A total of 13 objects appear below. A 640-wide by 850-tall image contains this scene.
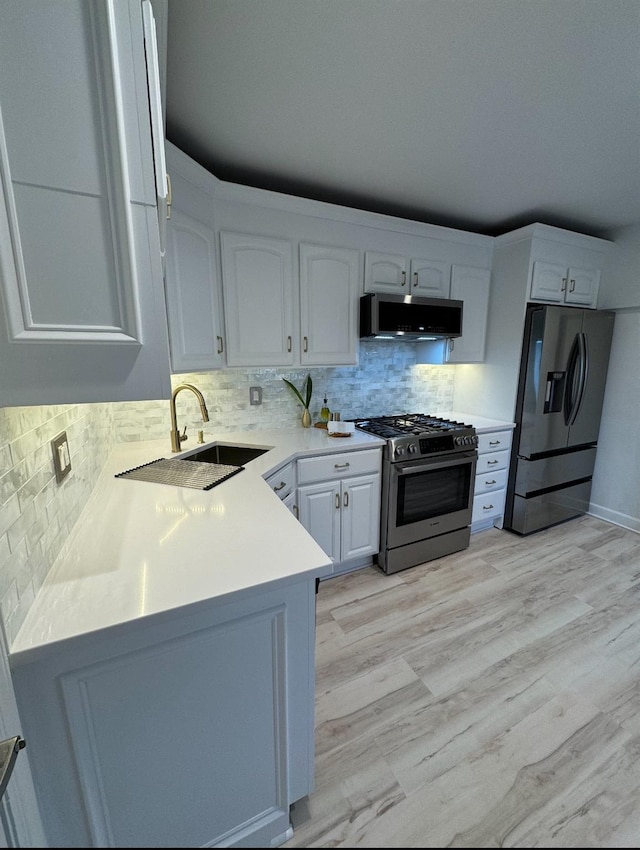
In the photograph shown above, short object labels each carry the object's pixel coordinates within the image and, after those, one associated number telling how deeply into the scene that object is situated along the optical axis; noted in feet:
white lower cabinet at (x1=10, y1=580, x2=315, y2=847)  2.34
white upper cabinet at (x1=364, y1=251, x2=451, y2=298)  7.91
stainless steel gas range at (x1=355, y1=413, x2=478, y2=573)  7.45
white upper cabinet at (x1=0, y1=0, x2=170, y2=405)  1.99
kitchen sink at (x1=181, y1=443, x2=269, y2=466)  6.77
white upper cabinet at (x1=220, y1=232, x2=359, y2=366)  6.68
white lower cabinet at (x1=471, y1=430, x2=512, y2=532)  8.81
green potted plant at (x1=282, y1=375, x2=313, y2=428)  8.19
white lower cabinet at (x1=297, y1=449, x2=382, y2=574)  6.89
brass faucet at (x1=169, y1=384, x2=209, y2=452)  5.84
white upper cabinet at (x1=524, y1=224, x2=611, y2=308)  8.46
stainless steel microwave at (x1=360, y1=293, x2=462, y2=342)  7.57
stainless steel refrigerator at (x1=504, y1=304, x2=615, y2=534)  8.50
